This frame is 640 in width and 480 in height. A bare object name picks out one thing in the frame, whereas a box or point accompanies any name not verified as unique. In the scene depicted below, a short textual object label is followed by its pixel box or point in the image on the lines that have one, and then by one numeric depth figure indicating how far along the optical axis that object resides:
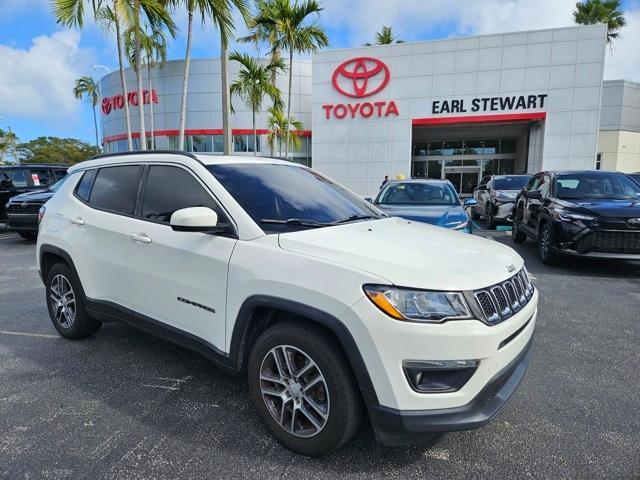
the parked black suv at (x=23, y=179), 12.01
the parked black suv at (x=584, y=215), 6.39
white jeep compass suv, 2.00
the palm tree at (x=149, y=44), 14.36
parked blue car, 6.41
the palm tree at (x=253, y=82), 19.26
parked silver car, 12.30
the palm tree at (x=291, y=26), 17.69
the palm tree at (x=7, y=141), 57.22
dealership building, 20.64
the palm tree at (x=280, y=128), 21.67
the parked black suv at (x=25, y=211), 9.75
